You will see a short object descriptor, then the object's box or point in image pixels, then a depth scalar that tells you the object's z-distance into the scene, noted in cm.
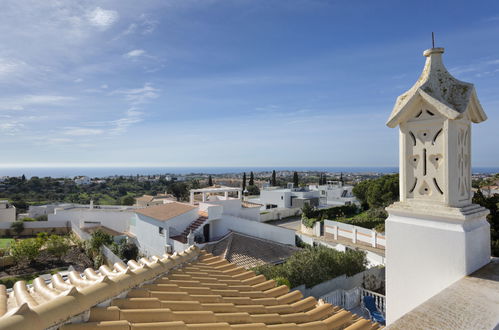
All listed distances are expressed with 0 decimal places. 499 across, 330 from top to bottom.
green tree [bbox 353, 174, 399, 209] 3400
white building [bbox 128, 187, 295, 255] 2212
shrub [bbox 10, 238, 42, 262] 2236
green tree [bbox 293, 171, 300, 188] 6363
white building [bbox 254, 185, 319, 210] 4035
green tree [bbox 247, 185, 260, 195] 6152
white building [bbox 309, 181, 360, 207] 4294
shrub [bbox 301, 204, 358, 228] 3029
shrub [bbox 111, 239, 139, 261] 2358
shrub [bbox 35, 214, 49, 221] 3669
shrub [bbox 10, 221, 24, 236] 3266
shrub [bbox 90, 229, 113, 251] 2403
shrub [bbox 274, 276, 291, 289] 1213
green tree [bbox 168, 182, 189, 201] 6000
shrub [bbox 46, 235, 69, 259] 2333
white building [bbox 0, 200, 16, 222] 3594
